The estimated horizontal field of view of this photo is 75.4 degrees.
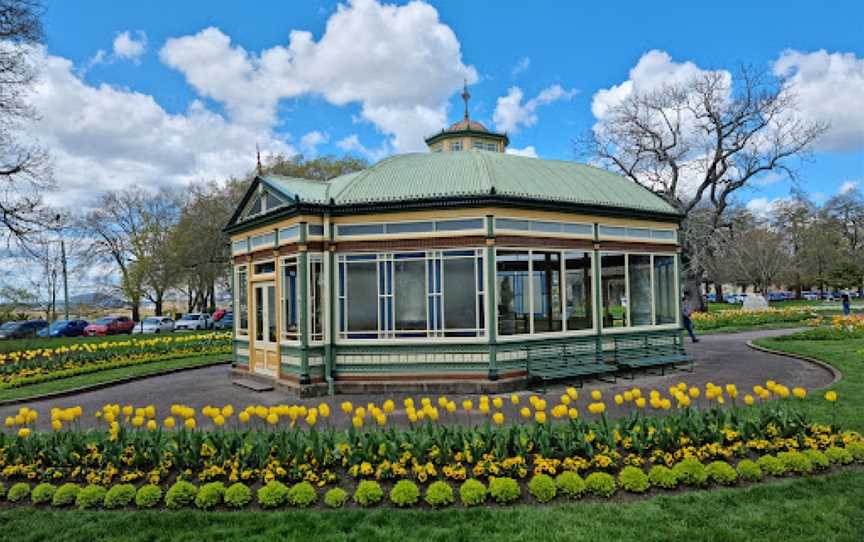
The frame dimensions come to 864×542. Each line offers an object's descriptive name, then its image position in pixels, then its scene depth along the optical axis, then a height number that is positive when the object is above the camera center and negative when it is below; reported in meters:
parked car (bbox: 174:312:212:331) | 34.22 -1.65
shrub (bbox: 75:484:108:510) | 5.55 -1.99
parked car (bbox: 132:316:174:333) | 33.84 -1.76
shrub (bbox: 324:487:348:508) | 5.34 -1.98
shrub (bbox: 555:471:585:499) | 5.46 -1.96
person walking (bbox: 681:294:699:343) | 18.17 -1.09
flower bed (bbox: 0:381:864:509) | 5.50 -1.83
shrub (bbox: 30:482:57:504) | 5.69 -1.99
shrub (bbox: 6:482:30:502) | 5.75 -1.99
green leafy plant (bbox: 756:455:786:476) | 5.88 -1.95
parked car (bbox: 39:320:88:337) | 31.89 -1.77
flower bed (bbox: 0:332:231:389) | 15.74 -1.90
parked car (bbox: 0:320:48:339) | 30.47 -1.68
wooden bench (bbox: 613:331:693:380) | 12.92 -1.64
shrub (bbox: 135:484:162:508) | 5.48 -1.97
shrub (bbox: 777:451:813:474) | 5.91 -1.94
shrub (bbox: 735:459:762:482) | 5.77 -1.96
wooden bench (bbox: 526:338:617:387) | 11.47 -1.62
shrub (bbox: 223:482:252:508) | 5.42 -1.97
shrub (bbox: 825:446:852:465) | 6.12 -1.94
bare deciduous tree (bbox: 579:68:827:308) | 29.30 +7.06
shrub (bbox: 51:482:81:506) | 5.62 -1.99
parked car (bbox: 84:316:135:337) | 32.47 -1.74
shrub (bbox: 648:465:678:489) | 5.59 -1.95
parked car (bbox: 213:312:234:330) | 33.12 -1.67
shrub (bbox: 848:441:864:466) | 6.16 -1.90
